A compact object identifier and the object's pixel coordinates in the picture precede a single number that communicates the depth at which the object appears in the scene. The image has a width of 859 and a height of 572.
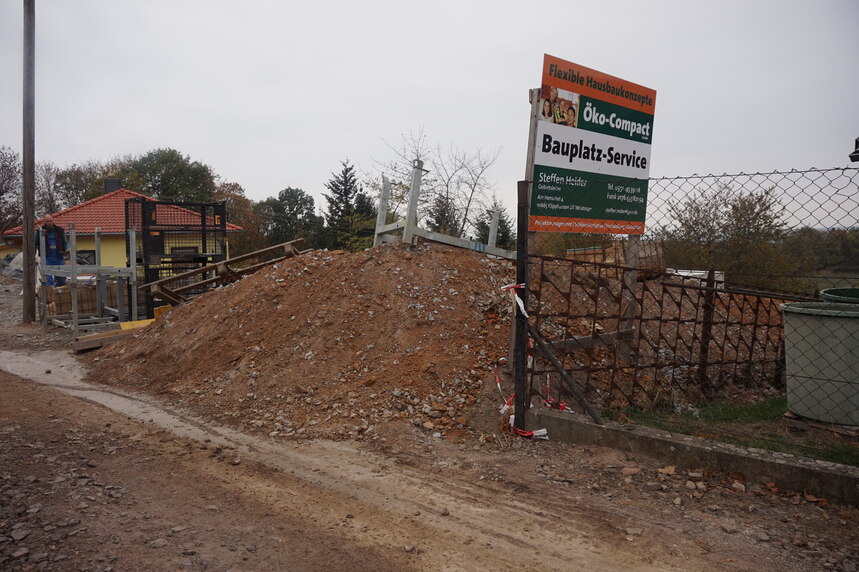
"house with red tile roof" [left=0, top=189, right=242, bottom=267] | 28.56
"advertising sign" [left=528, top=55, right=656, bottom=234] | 5.41
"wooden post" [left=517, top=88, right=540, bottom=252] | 5.32
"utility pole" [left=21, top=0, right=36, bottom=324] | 14.71
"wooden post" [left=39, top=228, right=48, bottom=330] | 13.00
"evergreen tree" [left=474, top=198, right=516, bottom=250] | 18.85
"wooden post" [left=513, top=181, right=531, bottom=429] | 4.93
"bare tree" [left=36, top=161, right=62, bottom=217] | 46.53
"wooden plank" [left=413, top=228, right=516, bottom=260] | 8.35
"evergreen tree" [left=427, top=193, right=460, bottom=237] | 17.86
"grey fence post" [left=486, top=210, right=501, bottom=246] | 9.22
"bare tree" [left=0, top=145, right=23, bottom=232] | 41.84
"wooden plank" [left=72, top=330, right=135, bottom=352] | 9.84
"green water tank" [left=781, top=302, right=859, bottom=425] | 4.55
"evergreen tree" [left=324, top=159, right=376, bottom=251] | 31.03
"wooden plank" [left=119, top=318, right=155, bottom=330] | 10.81
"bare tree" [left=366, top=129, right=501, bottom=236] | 17.95
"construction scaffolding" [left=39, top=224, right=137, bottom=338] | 11.65
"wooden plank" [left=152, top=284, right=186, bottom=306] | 10.80
